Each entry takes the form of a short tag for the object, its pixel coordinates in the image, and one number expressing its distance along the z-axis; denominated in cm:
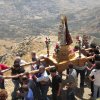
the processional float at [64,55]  731
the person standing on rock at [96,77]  669
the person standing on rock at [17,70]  698
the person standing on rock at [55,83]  641
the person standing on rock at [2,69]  704
